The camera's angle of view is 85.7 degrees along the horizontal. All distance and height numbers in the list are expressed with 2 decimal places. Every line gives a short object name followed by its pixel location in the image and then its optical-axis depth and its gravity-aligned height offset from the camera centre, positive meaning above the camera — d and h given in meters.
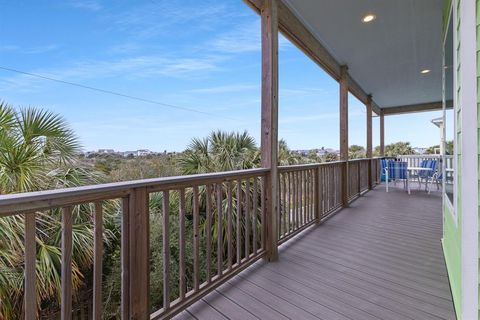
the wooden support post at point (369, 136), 7.39 +0.66
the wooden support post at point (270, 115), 2.51 +0.44
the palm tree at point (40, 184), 1.89 -0.22
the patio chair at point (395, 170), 6.85 -0.33
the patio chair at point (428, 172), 6.53 -0.37
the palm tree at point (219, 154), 4.96 +0.11
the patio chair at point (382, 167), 7.40 -0.29
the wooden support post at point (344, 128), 4.99 +0.60
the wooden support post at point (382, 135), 9.11 +0.80
